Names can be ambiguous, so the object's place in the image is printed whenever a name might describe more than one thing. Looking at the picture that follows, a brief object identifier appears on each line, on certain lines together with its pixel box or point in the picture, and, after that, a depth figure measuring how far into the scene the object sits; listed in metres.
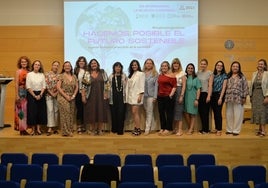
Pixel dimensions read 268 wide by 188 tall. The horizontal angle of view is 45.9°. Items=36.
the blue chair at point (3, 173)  3.68
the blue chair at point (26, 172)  3.69
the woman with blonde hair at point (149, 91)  5.89
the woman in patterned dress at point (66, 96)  5.73
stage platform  5.65
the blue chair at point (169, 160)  4.34
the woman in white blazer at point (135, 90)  5.82
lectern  6.01
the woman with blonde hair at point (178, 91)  5.83
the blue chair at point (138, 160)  4.34
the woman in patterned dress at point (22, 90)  5.78
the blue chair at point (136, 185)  2.97
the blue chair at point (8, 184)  3.00
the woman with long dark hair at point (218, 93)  5.79
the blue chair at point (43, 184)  2.98
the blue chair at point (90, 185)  2.97
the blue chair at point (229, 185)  2.98
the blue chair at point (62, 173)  3.63
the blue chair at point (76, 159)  4.30
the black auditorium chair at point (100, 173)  3.59
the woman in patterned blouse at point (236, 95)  5.66
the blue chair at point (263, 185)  2.97
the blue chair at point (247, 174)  3.73
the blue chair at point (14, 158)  4.34
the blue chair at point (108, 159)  4.34
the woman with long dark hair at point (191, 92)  5.83
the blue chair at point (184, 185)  2.96
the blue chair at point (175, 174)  3.67
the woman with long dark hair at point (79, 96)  5.92
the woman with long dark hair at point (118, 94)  5.88
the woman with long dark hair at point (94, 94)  5.83
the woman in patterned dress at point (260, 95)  5.64
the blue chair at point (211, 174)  3.66
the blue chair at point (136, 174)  3.67
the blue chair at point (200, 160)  4.34
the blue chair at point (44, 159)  4.30
